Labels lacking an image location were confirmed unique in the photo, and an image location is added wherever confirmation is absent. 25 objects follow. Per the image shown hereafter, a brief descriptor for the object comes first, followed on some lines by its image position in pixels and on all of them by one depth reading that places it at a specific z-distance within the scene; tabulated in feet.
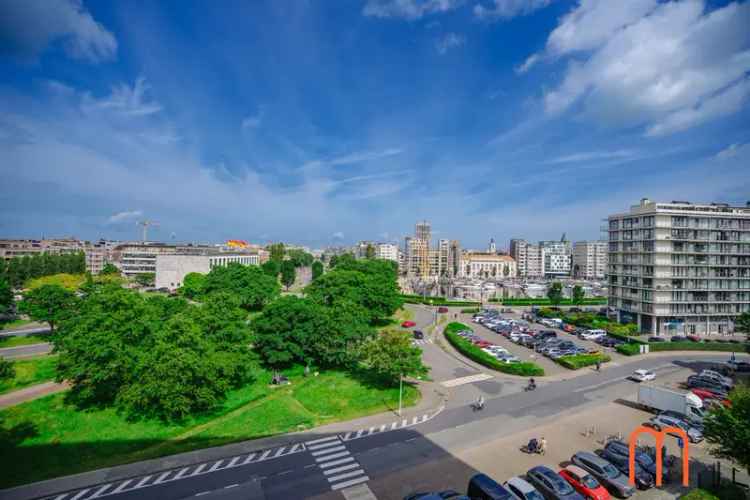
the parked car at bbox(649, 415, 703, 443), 91.71
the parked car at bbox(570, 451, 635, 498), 69.32
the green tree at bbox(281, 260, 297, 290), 427.74
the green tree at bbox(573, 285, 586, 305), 282.15
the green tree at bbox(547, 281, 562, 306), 283.18
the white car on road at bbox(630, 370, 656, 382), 134.62
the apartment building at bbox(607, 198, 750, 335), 200.75
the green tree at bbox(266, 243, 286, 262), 576.20
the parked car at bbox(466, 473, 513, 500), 63.36
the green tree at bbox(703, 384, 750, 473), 64.90
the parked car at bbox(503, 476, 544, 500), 64.69
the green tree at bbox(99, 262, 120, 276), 370.41
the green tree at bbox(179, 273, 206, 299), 309.01
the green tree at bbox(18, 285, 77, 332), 178.29
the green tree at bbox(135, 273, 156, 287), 415.85
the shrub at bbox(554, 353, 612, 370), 147.74
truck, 100.42
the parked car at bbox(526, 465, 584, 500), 65.98
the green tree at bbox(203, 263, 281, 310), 256.52
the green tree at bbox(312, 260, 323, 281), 482.86
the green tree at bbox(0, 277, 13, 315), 205.87
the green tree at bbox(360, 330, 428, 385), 117.91
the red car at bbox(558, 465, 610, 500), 67.56
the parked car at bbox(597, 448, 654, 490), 73.10
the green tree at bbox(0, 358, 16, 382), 90.38
